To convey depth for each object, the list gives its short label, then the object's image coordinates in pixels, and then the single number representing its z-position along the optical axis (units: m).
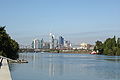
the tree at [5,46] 73.37
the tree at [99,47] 185.62
